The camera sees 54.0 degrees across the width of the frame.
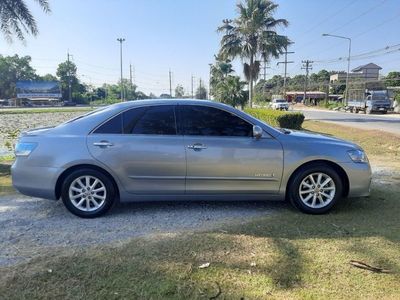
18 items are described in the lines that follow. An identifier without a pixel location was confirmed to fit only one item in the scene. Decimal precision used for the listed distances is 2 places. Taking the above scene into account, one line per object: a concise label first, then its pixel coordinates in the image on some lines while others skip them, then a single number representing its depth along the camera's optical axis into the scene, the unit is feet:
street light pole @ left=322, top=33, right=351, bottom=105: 156.25
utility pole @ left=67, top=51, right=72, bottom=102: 349.45
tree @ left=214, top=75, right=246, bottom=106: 105.78
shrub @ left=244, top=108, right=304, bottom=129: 55.01
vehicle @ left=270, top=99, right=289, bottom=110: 151.37
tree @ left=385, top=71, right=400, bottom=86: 250.57
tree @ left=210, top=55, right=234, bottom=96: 165.99
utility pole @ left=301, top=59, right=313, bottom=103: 274.36
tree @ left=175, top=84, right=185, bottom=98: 419.48
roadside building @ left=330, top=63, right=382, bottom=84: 349.25
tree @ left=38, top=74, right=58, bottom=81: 383.94
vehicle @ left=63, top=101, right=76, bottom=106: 330.11
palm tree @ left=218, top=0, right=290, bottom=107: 109.19
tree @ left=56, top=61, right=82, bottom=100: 361.71
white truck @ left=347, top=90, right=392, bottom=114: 123.13
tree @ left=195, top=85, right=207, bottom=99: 319.84
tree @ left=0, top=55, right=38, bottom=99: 349.20
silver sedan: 16.34
